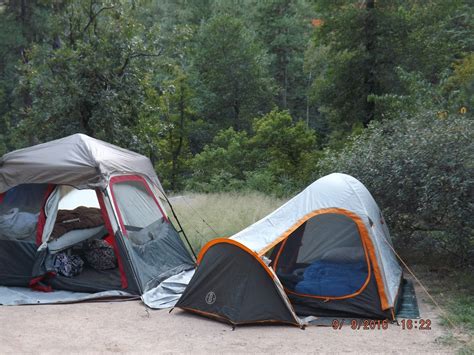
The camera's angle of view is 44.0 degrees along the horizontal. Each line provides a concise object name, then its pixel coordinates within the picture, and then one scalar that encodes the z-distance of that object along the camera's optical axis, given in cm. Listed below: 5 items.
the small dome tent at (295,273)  615
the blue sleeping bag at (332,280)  664
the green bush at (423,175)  756
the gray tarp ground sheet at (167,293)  698
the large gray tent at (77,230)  748
